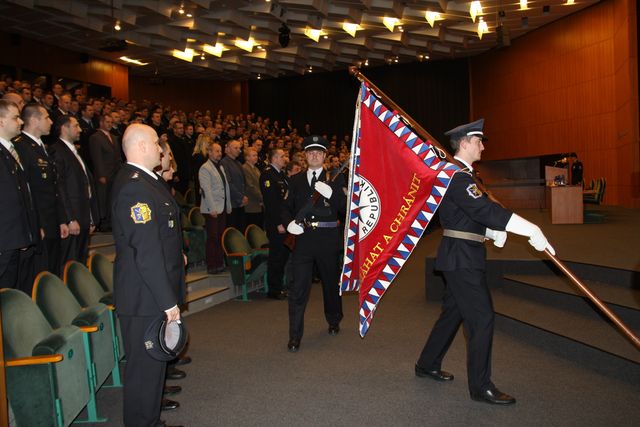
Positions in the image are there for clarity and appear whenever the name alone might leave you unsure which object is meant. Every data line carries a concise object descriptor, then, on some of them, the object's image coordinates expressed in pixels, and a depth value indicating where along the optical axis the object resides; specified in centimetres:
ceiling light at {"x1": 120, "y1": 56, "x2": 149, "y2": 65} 1697
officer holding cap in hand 248
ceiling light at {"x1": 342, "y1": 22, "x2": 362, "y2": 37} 1445
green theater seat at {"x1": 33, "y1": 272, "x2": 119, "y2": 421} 313
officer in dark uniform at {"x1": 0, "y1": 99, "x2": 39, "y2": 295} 352
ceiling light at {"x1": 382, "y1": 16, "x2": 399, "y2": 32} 1415
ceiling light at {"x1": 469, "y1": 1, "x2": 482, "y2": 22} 1285
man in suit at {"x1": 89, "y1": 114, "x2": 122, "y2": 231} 679
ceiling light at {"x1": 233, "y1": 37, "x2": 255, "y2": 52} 1578
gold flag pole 287
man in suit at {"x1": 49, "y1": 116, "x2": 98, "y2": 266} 472
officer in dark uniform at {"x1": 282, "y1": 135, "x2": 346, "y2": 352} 452
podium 866
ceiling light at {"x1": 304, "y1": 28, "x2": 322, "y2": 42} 1498
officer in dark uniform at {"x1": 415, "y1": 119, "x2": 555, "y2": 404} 314
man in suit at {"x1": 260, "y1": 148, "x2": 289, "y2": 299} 662
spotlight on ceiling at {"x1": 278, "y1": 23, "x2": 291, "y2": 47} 1358
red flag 342
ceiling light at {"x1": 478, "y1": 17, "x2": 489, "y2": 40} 1437
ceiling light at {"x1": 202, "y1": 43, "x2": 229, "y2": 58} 1654
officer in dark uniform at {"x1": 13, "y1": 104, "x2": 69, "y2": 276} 423
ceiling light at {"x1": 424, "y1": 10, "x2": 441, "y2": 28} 1350
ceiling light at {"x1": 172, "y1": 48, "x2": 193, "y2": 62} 1653
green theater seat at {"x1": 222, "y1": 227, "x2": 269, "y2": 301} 651
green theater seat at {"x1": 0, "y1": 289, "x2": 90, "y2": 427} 259
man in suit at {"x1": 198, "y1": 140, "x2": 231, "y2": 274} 677
